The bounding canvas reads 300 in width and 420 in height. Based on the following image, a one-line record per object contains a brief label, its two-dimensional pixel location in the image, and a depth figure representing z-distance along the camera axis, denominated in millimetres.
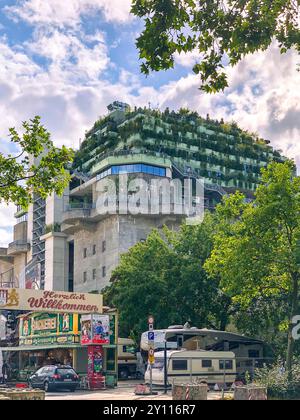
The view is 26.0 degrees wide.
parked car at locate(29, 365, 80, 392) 36594
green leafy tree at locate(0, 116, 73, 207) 24031
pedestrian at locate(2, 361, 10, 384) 45797
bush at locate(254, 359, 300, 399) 31172
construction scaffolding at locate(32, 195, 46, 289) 104062
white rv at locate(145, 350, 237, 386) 37844
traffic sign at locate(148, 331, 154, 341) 32247
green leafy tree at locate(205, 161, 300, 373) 34719
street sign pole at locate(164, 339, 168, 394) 35700
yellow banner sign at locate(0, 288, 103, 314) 42844
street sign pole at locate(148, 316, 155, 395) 32222
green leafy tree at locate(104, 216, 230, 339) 53094
